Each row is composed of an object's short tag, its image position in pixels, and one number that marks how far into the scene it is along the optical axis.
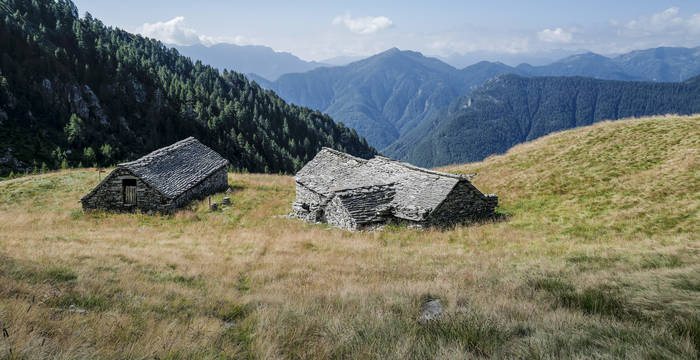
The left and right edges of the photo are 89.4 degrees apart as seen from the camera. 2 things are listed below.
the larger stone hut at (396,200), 20.27
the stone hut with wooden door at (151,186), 27.08
